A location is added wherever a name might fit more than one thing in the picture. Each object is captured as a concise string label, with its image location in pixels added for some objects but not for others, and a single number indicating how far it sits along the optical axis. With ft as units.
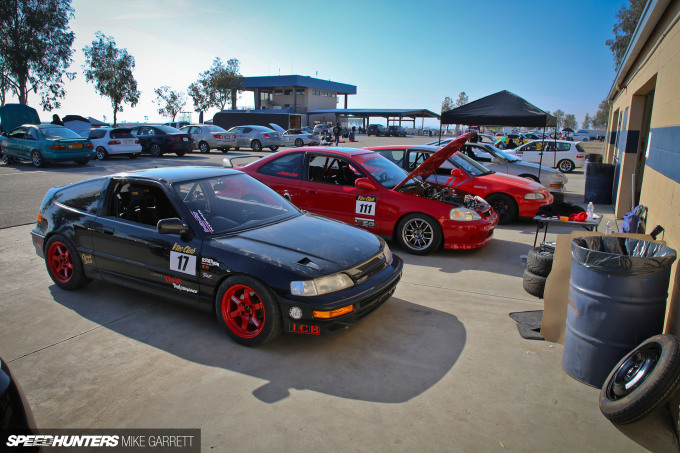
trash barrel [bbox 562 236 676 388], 9.13
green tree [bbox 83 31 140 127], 116.98
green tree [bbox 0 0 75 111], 98.78
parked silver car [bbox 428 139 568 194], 36.19
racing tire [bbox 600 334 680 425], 7.95
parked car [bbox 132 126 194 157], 67.62
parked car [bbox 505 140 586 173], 61.67
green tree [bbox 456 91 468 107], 335.83
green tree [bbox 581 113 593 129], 523.46
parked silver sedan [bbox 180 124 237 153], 76.69
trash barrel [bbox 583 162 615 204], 36.58
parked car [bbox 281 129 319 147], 89.48
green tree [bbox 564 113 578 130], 469.32
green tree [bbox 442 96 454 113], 348.47
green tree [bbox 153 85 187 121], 182.29
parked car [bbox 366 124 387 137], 186.44
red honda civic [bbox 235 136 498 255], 20.36
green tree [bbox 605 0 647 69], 129.80
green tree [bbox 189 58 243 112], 169.48
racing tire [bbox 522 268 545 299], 15.47
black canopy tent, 37.88
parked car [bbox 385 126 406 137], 184.14
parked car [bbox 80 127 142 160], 62.28
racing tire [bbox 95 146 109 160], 62.80
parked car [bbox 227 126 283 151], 84.23
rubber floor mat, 12.62
